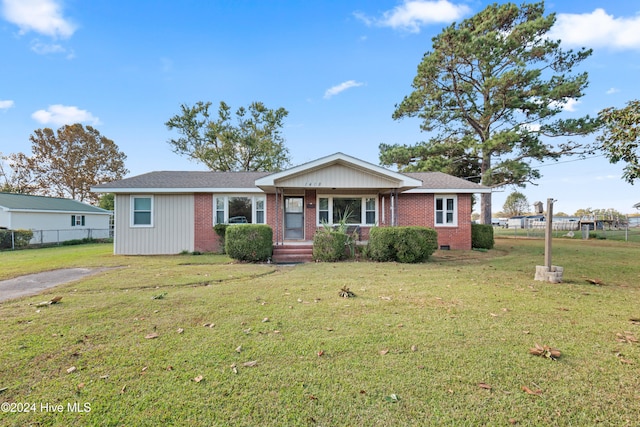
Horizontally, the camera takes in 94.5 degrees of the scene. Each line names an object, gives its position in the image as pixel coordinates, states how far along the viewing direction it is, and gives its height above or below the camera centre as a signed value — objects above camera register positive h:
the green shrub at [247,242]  9.67 -0.72
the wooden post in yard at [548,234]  6.55 -0.36
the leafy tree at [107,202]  33.19 +2.10
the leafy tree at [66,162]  32.34 +6.62
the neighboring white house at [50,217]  19.09 +0.27
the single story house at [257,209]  12.73 +0.50
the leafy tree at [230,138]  28.81 +8.09
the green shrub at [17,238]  16.50 -0.98
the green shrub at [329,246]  9.82 -0.87
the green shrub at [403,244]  9.44 -0.79
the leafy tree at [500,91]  18.20 +8.46
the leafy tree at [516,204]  68.69 +3.51
